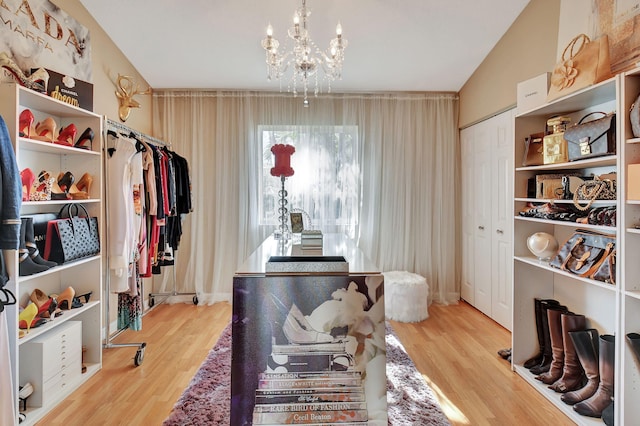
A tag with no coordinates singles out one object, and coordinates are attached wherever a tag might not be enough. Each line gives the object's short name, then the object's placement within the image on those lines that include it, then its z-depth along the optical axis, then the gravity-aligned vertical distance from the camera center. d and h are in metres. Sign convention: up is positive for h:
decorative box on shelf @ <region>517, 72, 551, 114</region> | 2.32 +0.78
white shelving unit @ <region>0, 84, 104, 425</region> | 1.82 -0.40
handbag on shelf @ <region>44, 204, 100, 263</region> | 2.19 -0.19
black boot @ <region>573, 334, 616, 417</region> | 1.86 -0.95
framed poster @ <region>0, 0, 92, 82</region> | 2.19 +1.19
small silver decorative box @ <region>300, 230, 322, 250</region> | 1.82 -0.17
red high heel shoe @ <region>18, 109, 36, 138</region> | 2.01 +0.49
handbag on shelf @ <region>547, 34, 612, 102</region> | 1.88 +0.78
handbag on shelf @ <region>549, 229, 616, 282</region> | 1.89 -0.27
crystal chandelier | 2.18 +1.02
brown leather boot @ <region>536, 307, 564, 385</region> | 2.26 -0.92
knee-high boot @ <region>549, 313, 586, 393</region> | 2.14 -0.95
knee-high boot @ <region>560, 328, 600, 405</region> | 2.00 -0.90
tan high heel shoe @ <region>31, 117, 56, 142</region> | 2.16 +0.49
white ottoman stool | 3.52 -0.93
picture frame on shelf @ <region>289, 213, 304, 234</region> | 2.80 -0.12
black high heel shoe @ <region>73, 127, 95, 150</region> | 2.45 +0.49
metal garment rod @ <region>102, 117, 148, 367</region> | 2.60 -0.61
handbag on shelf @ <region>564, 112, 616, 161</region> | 1.80 +0.37
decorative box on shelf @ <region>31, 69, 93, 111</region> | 2.22 +0.78
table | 1.51 -0.59
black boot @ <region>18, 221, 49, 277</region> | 1.88 -0.30
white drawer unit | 2.02 -0.93
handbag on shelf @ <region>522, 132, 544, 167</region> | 2.40 +0.39
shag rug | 1.93 -1.15
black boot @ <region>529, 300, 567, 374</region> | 2.39 -0.90
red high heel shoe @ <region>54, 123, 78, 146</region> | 2.32 +0.49
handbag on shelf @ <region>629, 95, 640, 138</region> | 1.61 +0.41
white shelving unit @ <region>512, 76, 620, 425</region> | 1.70 -0.39
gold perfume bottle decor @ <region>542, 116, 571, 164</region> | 2.16 +0.40
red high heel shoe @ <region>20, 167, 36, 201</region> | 2.00 +0.15
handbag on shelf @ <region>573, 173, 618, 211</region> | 1.88 +0.09
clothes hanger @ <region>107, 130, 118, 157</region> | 2.63 +0.44
